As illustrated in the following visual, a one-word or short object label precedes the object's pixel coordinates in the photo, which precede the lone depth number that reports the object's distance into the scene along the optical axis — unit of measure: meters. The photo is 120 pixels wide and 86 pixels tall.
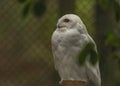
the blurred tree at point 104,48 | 9.49
